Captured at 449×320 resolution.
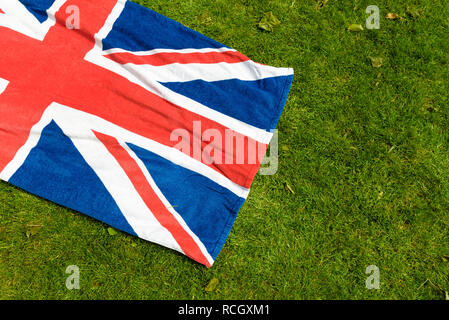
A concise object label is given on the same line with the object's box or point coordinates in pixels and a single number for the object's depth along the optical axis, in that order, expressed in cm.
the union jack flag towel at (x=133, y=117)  274
